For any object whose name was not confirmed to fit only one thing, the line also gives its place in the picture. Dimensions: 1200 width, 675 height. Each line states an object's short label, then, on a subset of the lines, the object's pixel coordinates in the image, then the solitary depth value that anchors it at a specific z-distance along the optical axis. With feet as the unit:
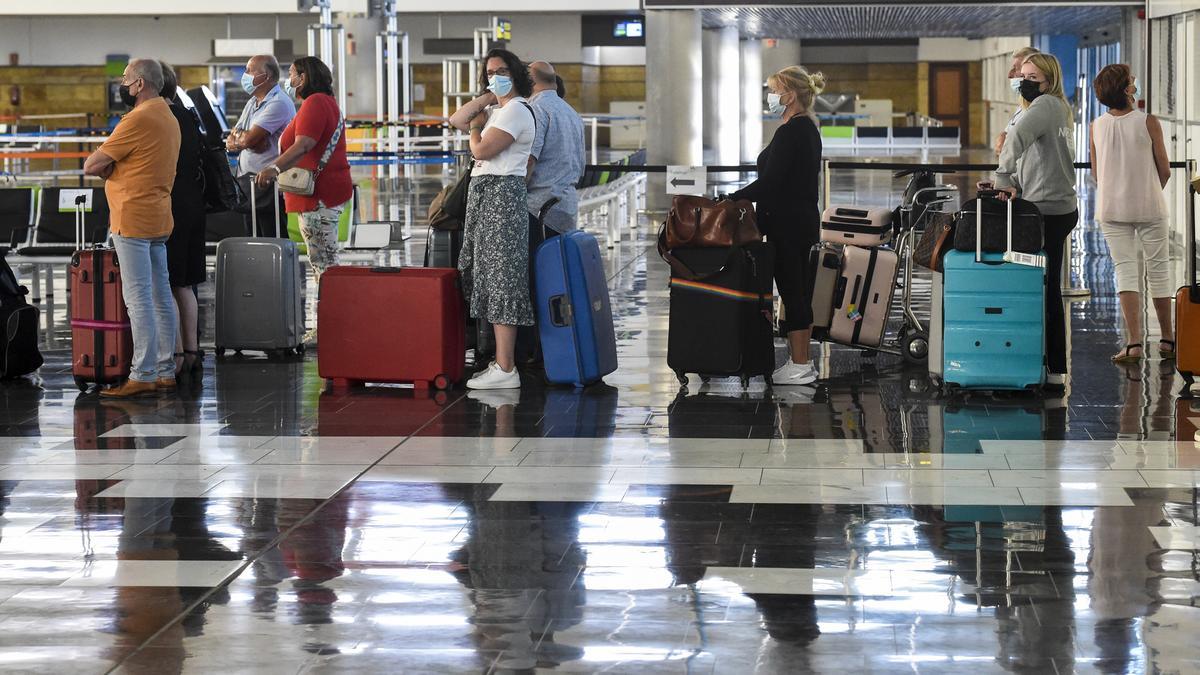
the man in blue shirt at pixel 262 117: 58.90
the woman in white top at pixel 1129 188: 52.19
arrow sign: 72.33
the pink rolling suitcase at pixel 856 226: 54.39
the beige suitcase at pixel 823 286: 54.80
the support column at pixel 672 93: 132.87
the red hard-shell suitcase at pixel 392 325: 48.06
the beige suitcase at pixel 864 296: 53.93
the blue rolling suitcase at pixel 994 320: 45.96
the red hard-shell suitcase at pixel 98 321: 49.16
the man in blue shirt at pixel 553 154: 48.65
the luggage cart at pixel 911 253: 53.57
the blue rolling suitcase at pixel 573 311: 47.96
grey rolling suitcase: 54.95
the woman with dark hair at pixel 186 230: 50.75
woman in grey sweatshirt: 47.73
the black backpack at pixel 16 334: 51.06
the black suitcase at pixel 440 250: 55.26
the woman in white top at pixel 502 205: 46.75
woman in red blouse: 54.80
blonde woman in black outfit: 47.80
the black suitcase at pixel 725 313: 47.06
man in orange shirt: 46.73
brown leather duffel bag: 47.01
